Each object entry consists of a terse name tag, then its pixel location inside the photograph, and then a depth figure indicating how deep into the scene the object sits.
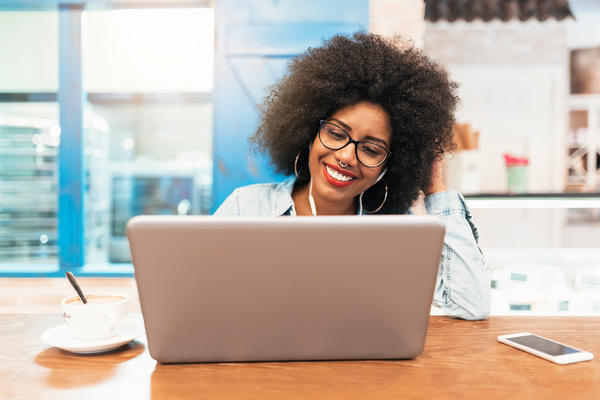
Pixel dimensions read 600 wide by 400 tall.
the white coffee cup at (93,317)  0.77
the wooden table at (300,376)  0.63
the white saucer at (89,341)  0.76
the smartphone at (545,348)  0.76
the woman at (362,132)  1.35
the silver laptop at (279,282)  0.63
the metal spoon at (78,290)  0.81
